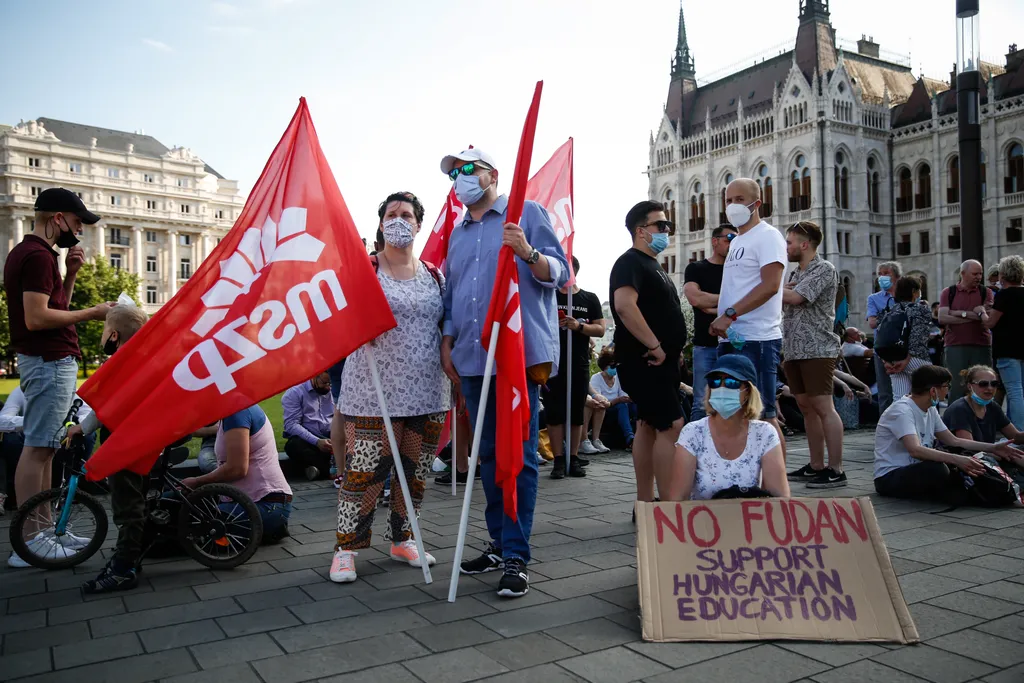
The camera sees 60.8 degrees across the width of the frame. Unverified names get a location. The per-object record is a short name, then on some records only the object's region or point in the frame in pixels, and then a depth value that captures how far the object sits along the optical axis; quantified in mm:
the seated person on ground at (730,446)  4176
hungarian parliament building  59094
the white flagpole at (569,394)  8078
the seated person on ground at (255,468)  5164
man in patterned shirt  6992
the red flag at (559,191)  8617
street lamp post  9227
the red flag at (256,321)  4117
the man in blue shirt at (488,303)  4531
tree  61219
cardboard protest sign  3543
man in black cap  5121
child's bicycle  4941
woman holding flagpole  4707
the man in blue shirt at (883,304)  10445
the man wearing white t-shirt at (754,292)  5867
